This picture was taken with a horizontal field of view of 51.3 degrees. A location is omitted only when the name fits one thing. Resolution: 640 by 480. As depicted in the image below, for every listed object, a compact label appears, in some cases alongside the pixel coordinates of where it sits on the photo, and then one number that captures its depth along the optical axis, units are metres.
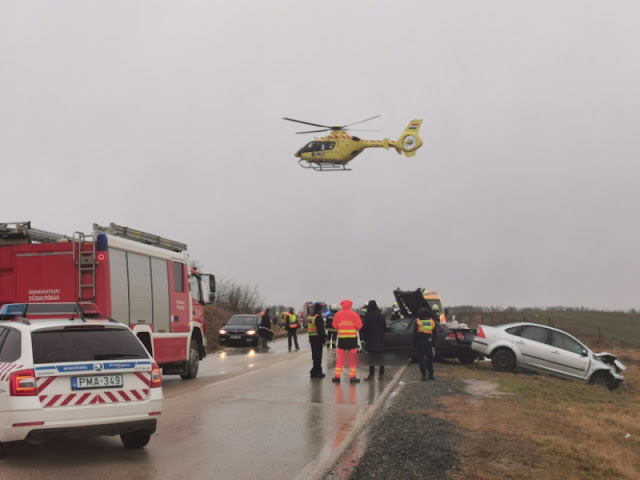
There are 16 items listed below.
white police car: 6.71
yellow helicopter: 39.69
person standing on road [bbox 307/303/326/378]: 16.00
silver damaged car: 17.48
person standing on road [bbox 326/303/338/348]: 23.42
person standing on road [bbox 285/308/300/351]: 28.72
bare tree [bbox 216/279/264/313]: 57.06
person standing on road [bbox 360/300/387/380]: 16.23
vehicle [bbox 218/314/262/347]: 30.06
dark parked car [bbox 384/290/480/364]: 19.69
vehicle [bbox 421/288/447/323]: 30.56
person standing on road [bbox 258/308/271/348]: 30.66
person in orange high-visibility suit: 14.95
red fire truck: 12.26
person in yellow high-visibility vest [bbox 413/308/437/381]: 14.91
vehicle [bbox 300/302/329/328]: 44.70
